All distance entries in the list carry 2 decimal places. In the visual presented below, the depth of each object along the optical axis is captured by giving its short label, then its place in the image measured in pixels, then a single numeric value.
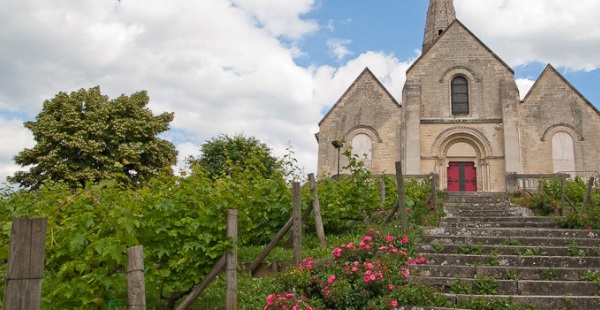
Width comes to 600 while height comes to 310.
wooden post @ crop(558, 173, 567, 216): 13.72
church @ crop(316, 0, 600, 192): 22.45
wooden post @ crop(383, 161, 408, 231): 9.19
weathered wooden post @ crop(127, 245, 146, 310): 3.89
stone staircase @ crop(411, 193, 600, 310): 6.64
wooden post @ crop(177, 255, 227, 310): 5.52
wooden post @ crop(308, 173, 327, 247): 8.84
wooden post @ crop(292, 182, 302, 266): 7.38
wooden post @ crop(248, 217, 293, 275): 7.39
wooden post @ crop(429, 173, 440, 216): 13.11
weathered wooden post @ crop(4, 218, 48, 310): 2.86
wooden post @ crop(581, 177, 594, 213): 12.92
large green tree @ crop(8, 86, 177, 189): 23.91
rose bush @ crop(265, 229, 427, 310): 6.08
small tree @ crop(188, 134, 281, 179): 33.50
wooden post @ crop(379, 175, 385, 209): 11.66
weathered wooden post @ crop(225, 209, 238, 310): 5.53
